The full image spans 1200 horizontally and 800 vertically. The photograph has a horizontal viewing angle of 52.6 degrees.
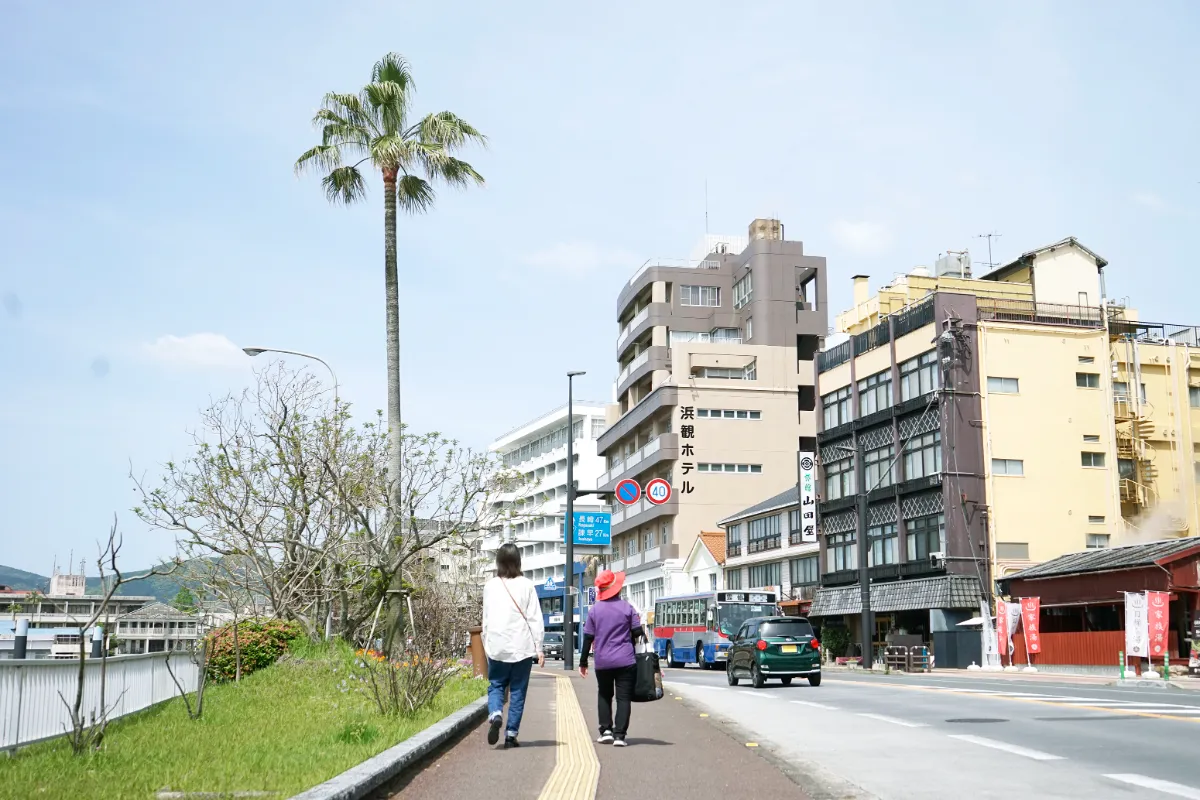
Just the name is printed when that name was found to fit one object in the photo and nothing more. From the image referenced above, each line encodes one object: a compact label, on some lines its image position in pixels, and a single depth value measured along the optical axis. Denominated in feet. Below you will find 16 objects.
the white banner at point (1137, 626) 114.42
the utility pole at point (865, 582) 156.04
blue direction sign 134.92
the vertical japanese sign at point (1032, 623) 138.51
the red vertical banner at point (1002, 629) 146.92
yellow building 160.66
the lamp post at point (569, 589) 124.47
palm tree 92.89
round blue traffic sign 123.03
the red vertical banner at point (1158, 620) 113.70
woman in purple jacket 37.81
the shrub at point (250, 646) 62.39
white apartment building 373.20
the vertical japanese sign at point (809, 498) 193.26
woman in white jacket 35.24
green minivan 91.86
